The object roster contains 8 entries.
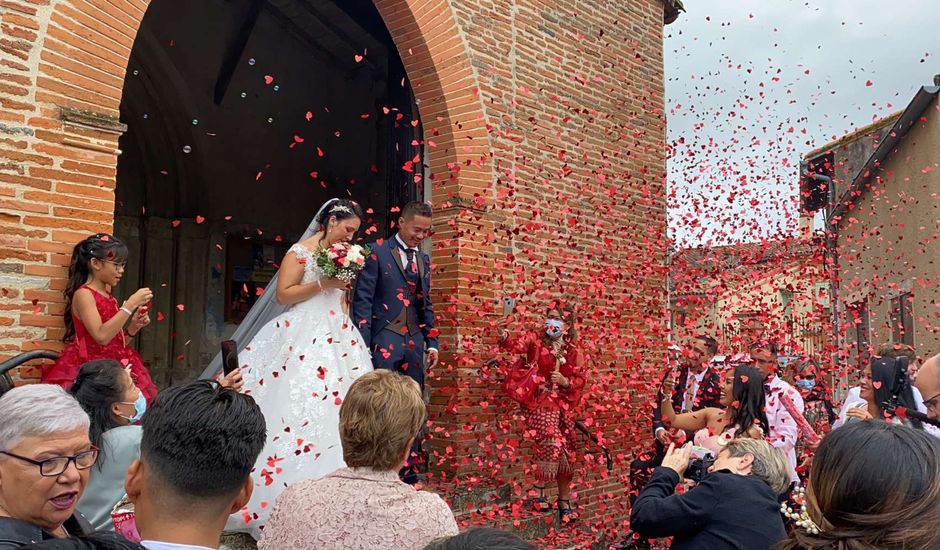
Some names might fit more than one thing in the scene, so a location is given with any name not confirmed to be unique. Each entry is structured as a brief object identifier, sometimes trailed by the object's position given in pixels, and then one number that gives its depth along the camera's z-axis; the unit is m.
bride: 3.93
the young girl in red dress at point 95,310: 3.95
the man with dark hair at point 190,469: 1.61
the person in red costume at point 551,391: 5.88
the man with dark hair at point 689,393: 5.14
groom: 5.02
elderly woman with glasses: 1.69
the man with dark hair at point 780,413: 4.68
